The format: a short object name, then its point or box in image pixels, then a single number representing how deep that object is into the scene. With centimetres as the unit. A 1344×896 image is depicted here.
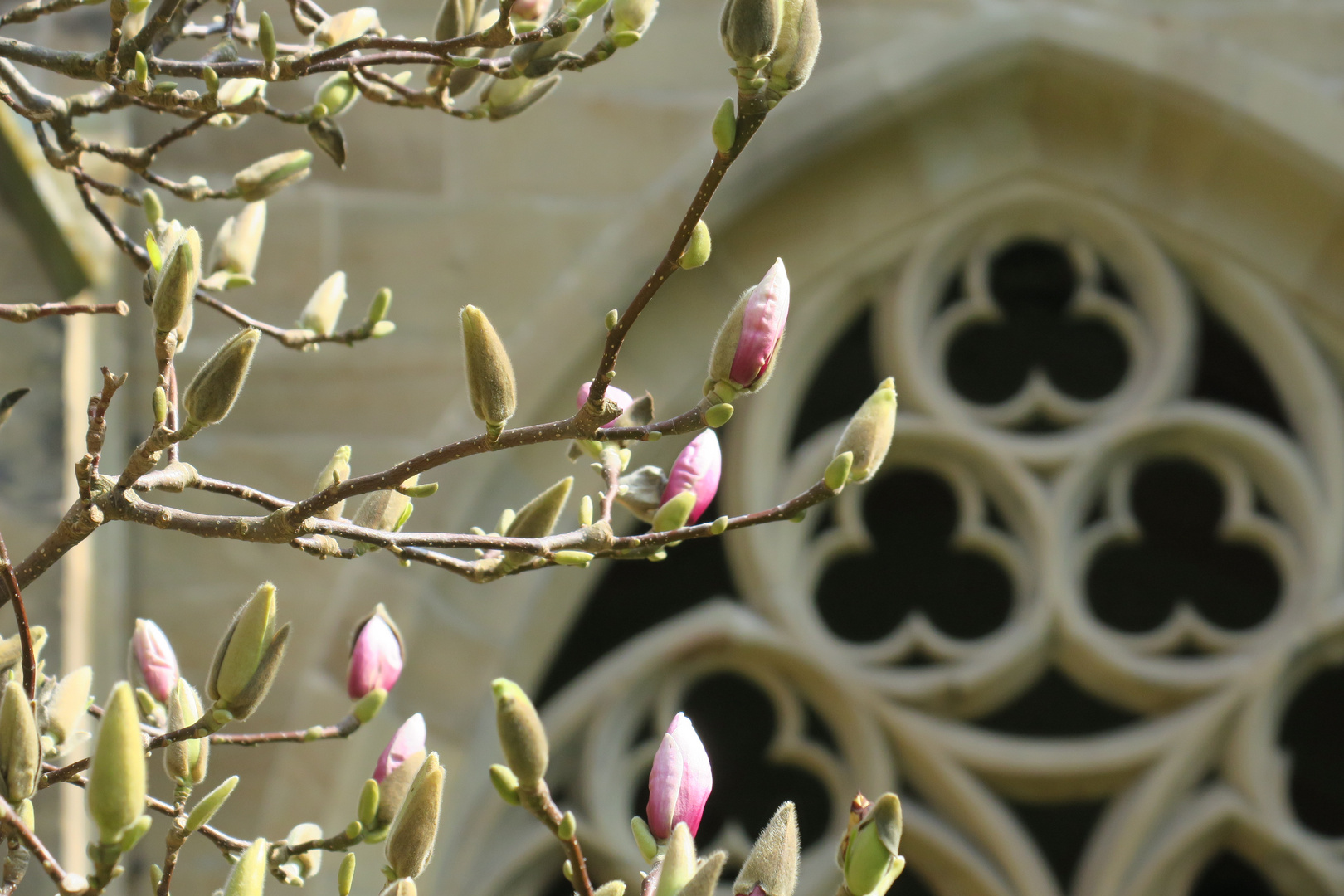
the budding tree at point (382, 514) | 240
